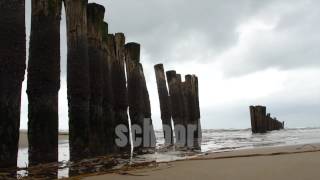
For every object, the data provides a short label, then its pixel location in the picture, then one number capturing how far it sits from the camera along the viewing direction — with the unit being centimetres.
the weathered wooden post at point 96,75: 553
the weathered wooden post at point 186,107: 1067
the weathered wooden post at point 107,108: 607
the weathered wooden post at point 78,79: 495
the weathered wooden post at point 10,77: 374
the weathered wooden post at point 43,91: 419
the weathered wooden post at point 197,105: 1155
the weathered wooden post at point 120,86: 678
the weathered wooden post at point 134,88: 764
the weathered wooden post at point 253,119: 1864
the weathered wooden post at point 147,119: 831
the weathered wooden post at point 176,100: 1035
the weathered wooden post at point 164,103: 1003
